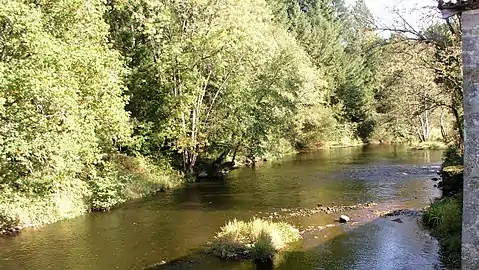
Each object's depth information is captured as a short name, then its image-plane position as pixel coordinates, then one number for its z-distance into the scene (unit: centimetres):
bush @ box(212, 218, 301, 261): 1389
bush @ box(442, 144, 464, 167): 2289
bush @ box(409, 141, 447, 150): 4481
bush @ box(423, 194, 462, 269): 1327
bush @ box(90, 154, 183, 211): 2192
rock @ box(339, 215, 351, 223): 1769
